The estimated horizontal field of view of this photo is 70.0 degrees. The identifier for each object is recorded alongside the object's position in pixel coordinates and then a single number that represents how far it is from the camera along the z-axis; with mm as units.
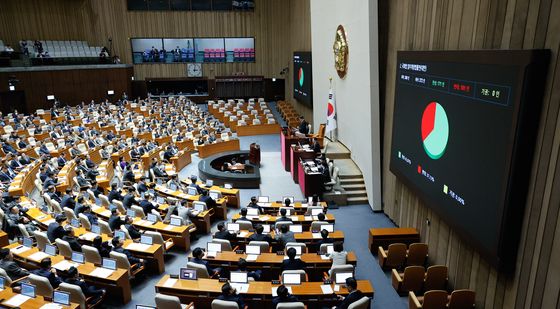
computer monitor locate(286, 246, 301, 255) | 8559
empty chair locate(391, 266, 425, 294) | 7809
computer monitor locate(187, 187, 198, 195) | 12875
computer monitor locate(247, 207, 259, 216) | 11062
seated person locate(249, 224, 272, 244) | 9211
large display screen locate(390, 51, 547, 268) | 5566
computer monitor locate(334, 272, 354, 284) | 7379
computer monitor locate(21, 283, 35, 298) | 7000
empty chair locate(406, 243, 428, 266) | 8812
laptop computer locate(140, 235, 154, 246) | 9125
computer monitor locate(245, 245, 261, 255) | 8656
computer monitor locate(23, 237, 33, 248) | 9105
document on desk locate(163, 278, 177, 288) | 7344
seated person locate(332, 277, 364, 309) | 6531
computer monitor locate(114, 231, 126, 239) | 9344
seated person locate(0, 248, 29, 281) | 8047
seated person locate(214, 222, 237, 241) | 9461
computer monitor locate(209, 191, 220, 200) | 12332
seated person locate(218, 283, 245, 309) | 6543
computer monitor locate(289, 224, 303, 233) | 9750
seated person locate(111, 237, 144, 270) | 8633
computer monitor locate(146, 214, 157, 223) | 10492
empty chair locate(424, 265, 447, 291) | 7789
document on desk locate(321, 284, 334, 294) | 7072
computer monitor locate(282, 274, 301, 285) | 7379
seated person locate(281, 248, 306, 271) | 7891
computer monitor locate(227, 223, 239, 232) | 9987
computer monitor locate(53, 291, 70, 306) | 6719
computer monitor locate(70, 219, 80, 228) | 10297
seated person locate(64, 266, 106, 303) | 7254
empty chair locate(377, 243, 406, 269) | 8828
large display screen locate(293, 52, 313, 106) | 23344
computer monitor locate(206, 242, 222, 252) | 8828
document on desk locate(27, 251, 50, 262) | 8469
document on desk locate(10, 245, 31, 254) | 8879
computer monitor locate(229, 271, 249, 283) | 7449
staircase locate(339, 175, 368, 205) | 13242
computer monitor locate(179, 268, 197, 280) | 7566
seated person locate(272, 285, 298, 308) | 6461
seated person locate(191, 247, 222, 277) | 7953
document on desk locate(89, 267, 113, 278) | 7754
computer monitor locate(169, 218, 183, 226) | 10344
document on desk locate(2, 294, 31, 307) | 6770
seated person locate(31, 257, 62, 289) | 7367
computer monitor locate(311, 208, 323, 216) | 11133
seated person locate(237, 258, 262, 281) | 7602
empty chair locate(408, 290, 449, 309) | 6777
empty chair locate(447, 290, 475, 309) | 6781
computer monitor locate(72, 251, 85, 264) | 8266
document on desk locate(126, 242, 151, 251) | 8885
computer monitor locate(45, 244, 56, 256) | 8664
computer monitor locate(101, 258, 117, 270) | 8016
